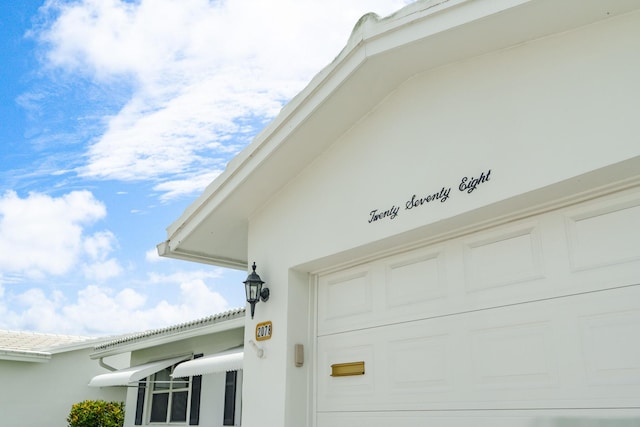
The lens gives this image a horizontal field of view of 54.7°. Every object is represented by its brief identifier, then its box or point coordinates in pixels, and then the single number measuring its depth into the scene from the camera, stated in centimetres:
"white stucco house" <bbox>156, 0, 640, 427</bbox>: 429
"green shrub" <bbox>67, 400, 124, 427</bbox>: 1753
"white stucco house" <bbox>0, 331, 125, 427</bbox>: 1895
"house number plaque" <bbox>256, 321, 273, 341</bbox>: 678
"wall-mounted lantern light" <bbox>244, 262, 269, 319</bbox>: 696
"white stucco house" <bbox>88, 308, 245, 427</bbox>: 1125
